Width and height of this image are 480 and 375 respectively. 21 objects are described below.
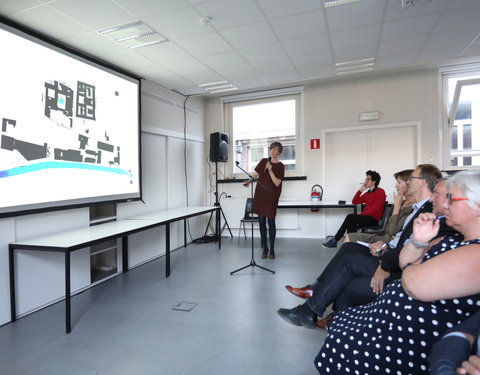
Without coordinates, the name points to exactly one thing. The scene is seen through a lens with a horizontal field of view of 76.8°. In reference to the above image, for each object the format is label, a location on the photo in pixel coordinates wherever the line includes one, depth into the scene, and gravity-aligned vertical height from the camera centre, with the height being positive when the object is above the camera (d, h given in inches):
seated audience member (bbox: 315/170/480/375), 38.6 -17.8
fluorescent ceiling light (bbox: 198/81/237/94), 195.0 +65.9
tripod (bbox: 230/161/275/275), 143.3 -40.2
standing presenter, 163.8 -3.6
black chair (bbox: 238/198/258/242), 218.3 -20.0
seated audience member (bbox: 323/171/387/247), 171.6 -15.0
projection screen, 99.0 +22.4
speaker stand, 215.1 -26.5
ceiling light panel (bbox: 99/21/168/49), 118.2 +62.0
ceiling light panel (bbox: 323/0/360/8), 105.9 +64.0
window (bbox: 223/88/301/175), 233.9 +46.2
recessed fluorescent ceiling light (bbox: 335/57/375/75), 166.7 +68.0
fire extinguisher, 220.5 -7.3
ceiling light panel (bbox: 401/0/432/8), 106.4 +64.1
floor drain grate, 106.3 -43.4
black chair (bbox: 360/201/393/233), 156.8 -19.8
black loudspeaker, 217.6 +27.2
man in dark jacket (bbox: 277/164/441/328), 73.0 -24.2
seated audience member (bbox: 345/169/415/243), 102.3 -10.6
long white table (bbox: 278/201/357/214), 197.6 -13.7
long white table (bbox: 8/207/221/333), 91.6 -18.1
